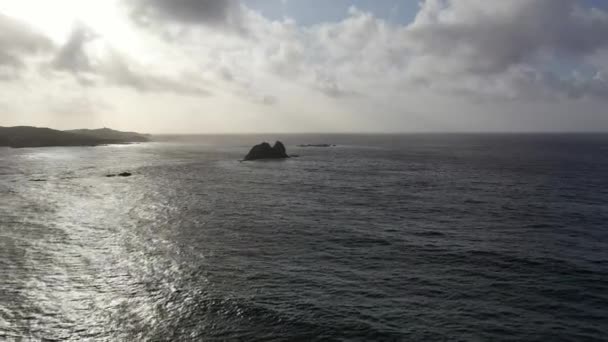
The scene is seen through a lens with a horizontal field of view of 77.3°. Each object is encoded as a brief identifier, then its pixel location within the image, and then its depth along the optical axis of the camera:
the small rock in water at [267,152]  159.05
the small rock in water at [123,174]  110.56
